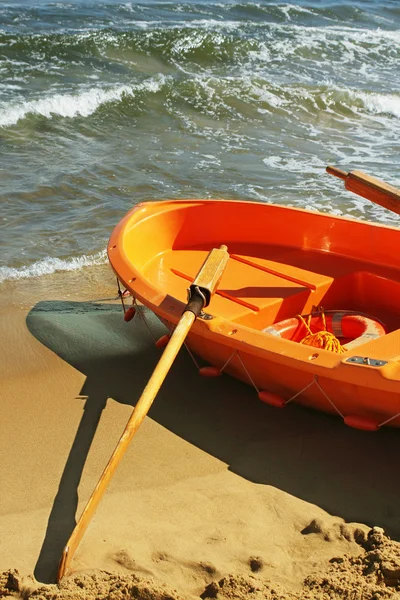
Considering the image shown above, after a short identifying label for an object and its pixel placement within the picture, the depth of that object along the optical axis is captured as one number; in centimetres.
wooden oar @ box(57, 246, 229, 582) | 318
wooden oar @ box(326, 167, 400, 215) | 482
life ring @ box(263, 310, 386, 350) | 486
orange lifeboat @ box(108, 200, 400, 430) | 397
